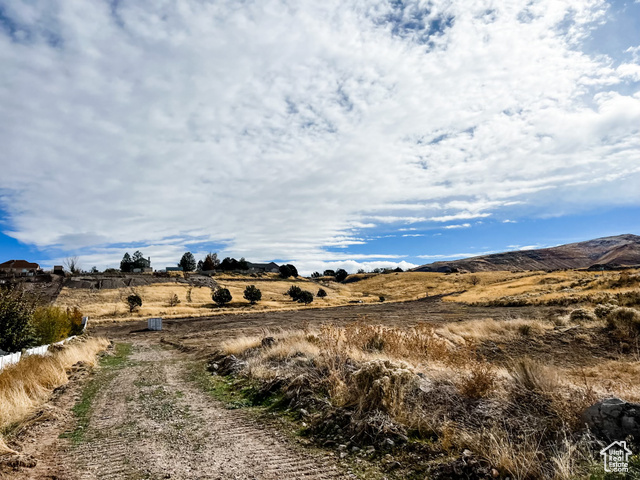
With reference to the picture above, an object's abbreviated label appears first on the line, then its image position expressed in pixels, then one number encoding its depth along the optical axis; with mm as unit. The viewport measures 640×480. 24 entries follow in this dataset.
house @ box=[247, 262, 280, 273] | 148300
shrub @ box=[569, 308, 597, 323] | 20386
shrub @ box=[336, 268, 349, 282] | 138125
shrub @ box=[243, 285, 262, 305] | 65875
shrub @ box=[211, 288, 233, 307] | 63094
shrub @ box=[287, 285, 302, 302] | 71519
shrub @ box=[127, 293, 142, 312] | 53438
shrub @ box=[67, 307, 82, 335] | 23730
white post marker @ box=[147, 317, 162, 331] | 35719
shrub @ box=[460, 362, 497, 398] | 6289
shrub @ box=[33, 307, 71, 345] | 16281
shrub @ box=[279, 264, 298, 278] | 115562
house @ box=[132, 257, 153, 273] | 106088
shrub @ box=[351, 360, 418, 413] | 6293
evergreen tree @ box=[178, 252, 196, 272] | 121812
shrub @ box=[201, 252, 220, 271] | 129250
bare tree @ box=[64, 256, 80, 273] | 86019
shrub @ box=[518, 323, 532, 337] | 19280
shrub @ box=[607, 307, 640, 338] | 17031
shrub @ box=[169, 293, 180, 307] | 61450
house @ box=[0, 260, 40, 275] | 105775
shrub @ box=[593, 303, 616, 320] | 20297
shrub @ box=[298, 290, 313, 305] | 69688
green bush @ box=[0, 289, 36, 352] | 13023
